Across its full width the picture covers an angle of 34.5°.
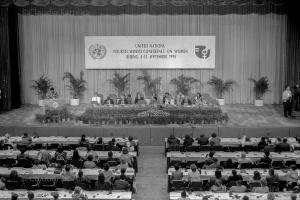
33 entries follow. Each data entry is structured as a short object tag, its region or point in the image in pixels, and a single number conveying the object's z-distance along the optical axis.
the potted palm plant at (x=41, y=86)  21.89
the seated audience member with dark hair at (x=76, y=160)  11.71
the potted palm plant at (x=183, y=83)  21.83
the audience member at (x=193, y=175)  10.27
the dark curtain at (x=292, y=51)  21.52
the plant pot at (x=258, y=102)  21.73
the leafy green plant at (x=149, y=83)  22.09
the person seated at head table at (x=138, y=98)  19.43
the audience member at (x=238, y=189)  9.48
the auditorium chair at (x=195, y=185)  9.98
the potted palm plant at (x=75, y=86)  22.05
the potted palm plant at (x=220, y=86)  21.91
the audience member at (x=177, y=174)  10.45
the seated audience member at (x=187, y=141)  13.45
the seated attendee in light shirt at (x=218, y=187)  9.57
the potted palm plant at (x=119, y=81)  21.89
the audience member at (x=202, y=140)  13.69
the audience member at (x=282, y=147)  12.93
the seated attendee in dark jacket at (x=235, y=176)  10.02
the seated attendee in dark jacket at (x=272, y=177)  10.01
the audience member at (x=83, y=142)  13.53
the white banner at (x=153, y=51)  21.84
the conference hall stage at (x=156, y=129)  16.02
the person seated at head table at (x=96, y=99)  20.22
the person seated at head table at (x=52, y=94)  18.81
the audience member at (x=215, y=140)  13.71
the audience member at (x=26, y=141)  13.56
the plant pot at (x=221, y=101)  21.97
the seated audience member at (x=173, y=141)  13.65
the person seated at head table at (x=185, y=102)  18.42
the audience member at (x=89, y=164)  11.33
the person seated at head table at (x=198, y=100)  18.39
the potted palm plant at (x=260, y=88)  21.66
